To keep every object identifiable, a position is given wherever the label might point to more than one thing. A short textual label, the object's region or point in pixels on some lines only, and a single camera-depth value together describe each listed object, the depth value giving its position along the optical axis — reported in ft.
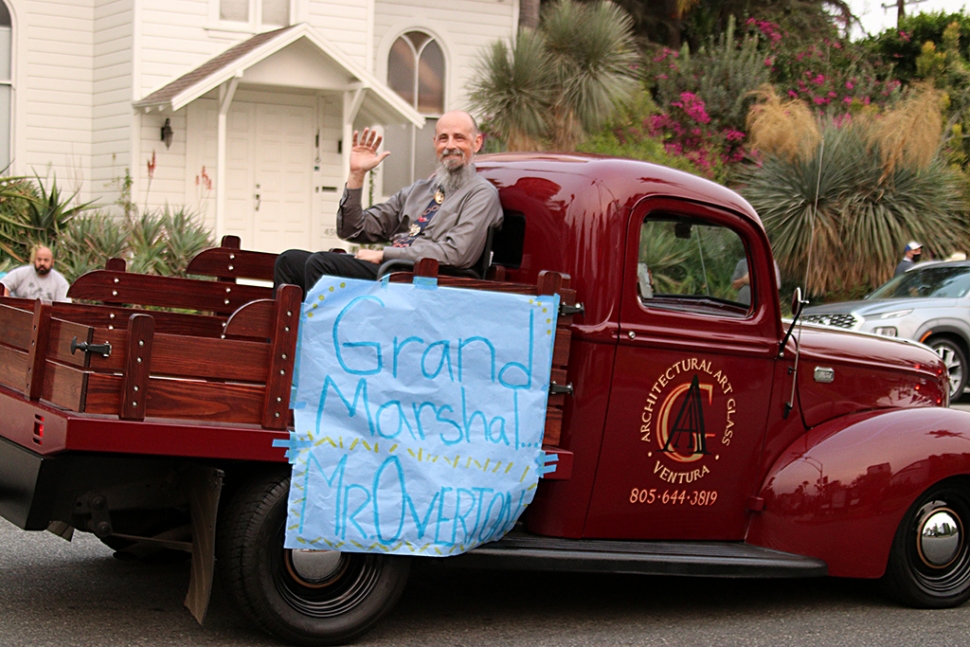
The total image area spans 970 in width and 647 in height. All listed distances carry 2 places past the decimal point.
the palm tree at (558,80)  60.54
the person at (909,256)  52.19
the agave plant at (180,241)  44.21
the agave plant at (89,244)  42.64
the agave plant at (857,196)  57.11
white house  52.70
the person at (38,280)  34.58
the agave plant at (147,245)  41.70
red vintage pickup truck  13.89
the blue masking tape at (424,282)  15.03
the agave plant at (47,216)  44.73
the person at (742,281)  18.26
